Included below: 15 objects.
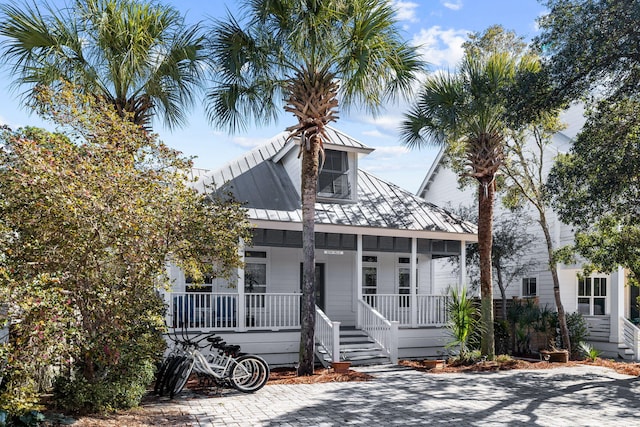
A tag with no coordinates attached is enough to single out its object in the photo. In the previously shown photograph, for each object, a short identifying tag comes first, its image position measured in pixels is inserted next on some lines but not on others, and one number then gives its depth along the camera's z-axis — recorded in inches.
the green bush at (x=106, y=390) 324.5
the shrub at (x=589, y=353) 621.6
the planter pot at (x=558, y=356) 605.0
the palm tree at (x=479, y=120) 544.4
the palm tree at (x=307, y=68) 465.4
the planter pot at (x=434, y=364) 538.9
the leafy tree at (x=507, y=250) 757.3
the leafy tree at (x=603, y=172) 427.2
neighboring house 712.4
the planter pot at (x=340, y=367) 502.9
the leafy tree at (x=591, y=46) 389.4
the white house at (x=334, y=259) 557.9
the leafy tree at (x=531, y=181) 655.8
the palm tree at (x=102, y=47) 423.8
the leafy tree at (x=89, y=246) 249.3
